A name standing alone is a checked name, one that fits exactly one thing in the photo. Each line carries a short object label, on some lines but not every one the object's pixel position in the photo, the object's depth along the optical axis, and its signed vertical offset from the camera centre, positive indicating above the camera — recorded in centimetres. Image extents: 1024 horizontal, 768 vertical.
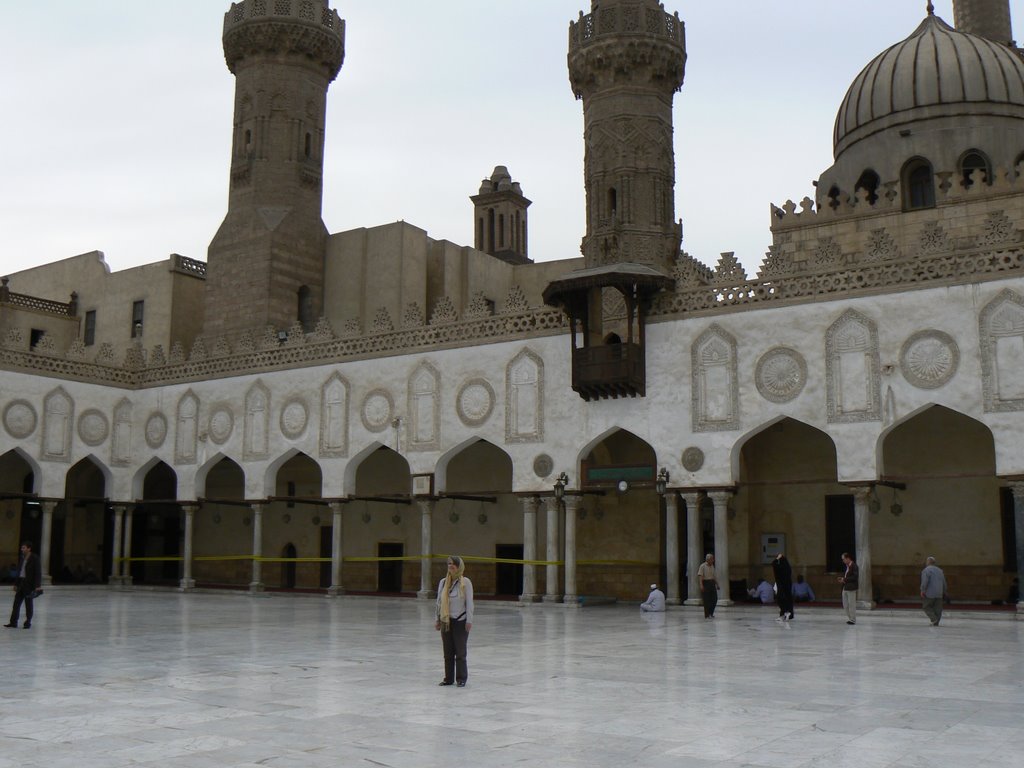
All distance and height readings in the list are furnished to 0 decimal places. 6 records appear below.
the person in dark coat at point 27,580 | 1473 -73
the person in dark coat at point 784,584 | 1684 -93
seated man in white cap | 1910 -137
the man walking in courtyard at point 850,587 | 1655 -95
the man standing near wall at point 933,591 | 1606 -98
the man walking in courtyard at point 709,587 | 1814 -104
